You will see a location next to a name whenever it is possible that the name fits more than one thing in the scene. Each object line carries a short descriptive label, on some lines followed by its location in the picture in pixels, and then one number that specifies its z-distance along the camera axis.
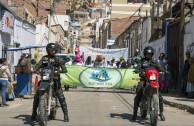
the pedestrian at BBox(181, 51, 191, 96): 19.53
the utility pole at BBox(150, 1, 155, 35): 36.36
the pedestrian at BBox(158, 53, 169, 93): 21.80
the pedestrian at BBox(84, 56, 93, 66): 26.86
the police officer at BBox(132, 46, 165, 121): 10.73
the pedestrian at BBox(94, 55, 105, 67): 24.05
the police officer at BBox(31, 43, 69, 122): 10.20
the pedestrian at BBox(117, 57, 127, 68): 25.91
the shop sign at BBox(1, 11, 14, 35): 24.12
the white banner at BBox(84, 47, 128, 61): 37.59
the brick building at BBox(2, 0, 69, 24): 37.92
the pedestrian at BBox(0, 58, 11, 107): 14.83
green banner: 23.30
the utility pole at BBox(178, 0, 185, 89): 21.41
